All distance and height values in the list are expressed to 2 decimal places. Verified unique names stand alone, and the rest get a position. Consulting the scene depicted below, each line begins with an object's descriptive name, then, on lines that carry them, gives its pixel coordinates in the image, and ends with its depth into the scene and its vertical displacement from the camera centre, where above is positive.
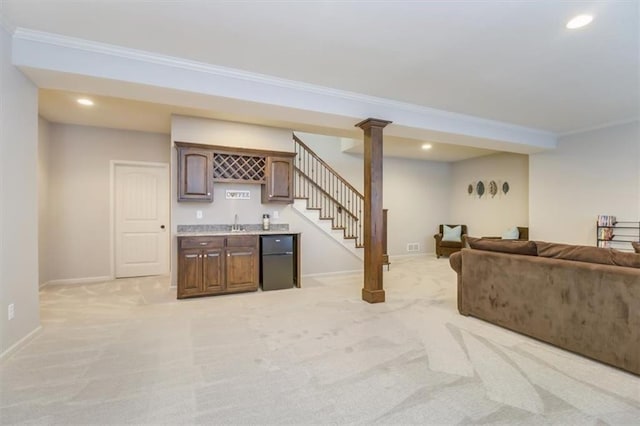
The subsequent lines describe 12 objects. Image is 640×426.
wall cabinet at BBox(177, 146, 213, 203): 4.51 +0.59
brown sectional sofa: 2.24 -0.72
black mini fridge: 4.65 -0.77
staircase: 5.70 +0.26
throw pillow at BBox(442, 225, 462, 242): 7.79 -0.55
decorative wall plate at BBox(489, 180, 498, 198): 7.64 +0.61
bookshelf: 4.90 -0.35
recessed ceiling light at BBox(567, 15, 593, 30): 2.35 +1.51
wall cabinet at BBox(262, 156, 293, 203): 5.02 +0.54
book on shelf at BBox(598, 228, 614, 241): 5.07 -0.38
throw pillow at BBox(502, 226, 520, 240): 6.58 -0.48
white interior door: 5.46 -0.11
